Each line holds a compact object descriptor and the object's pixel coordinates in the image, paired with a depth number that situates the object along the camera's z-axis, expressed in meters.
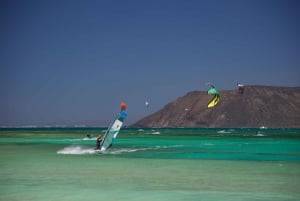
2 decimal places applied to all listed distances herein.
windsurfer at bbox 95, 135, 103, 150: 40.09
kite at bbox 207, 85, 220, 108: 45.78
